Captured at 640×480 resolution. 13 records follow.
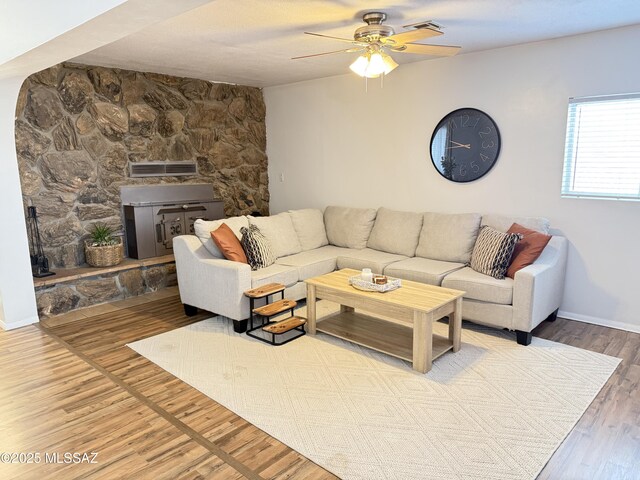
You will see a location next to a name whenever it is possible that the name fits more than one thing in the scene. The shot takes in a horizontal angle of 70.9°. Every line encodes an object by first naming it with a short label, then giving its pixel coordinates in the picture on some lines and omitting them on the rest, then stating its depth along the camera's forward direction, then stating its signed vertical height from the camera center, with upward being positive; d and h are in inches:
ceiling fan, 118.8 +31.8
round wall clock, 168.9 +6.3
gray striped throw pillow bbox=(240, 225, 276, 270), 161.5 -30.2
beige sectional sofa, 138.4 -36.3
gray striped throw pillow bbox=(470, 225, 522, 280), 144.2 -29.7
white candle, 137.9 -34.5
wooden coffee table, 118.3 -43.4
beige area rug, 86.7 -55.6
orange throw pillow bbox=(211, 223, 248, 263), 157.1 -27.8
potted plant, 178.2 -32.1
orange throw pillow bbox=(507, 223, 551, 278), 142.3 -28.4
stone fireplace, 169.3 +8.4
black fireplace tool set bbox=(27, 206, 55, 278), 166.9 -30.7
